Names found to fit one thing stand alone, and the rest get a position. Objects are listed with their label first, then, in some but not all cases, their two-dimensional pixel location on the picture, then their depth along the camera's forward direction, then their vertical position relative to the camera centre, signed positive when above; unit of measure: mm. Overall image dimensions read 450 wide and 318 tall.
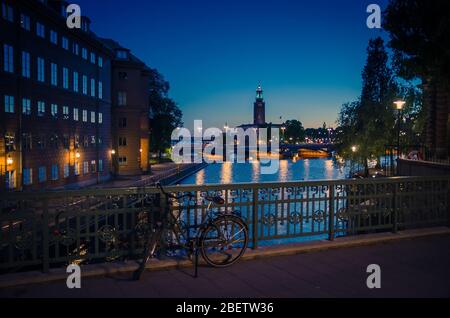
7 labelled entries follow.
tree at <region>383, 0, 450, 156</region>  11070 +3456
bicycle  5635 -1248
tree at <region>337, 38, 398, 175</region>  38500 +2454
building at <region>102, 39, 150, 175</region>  51438 +4982
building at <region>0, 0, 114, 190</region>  28297 +4503
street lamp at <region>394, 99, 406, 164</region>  21970 +2666
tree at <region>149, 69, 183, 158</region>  68500 +6549
